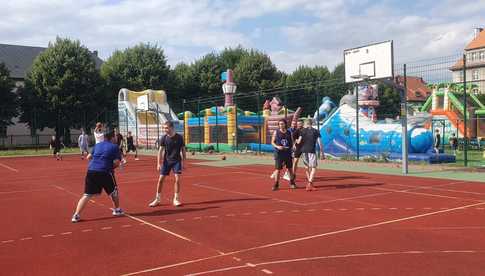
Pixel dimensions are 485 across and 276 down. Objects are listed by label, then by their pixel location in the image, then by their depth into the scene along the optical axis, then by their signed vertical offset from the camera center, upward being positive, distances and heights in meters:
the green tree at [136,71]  53.56 +7.36
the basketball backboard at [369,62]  18.12 +2.81
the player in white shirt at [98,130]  18.36 +0.32
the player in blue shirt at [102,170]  9.03 -0.59
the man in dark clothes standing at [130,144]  27.66 -0.34
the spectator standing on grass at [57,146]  29.38 -0.43
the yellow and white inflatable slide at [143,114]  41.03 +2.13
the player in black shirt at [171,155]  10.61 -0.37
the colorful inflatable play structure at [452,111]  37.62 +1.84
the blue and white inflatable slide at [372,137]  21.91 -0.07
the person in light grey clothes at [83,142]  26.68 -0.19
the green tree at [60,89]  48.31 +4.95
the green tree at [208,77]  58.22 +7.15
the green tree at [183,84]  55.84 +6.21
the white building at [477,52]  75.44 +14.02
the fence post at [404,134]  16.75 +0.03
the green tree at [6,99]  48.00 +3.98
